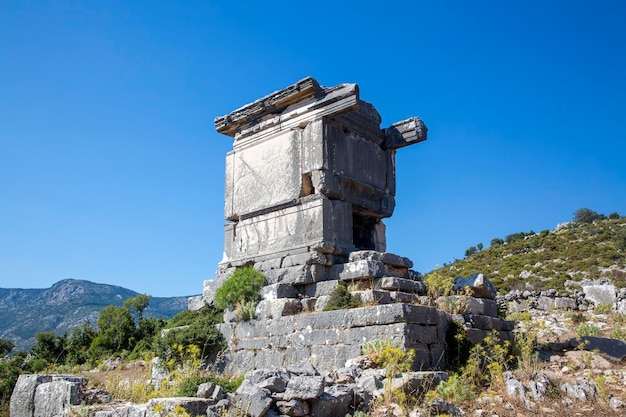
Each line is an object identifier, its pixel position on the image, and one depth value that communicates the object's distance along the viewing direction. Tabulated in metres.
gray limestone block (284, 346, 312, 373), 8.56
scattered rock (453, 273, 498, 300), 10.09
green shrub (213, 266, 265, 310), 10.08
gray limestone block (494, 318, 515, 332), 9.91
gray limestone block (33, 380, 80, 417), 6.39
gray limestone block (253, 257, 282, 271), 10.41
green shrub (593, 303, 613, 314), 14.89
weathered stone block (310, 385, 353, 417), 5.70
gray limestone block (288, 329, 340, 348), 8.38
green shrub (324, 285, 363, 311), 8.76
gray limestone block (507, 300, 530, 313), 16.83
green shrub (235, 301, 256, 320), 9.80
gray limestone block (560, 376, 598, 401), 7.05
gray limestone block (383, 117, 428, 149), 11.71
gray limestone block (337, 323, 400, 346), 7.68
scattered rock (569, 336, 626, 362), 9.59
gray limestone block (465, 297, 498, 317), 9.61
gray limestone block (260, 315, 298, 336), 9.05
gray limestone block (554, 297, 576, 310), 16.50
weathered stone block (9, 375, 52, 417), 6.79
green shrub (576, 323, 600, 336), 11.59
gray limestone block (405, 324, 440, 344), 7.73
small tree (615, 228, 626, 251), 27.88
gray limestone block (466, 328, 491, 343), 8.92
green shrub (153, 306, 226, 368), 9.84
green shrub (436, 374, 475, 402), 6.70
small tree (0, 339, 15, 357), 17.58
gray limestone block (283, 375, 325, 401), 5.64
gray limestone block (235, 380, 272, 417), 5.38
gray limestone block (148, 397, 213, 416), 5.23
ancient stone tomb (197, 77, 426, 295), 10.18
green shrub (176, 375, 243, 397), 6.46
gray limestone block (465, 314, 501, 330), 9.26
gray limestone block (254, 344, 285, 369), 8.91
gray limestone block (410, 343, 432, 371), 7.67
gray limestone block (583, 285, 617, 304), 17.09
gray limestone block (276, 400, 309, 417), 5.54
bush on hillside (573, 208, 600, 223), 42.88
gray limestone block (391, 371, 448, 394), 6.47
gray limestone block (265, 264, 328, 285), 9.77
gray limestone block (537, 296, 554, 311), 17.09
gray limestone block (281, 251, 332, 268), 9.84
